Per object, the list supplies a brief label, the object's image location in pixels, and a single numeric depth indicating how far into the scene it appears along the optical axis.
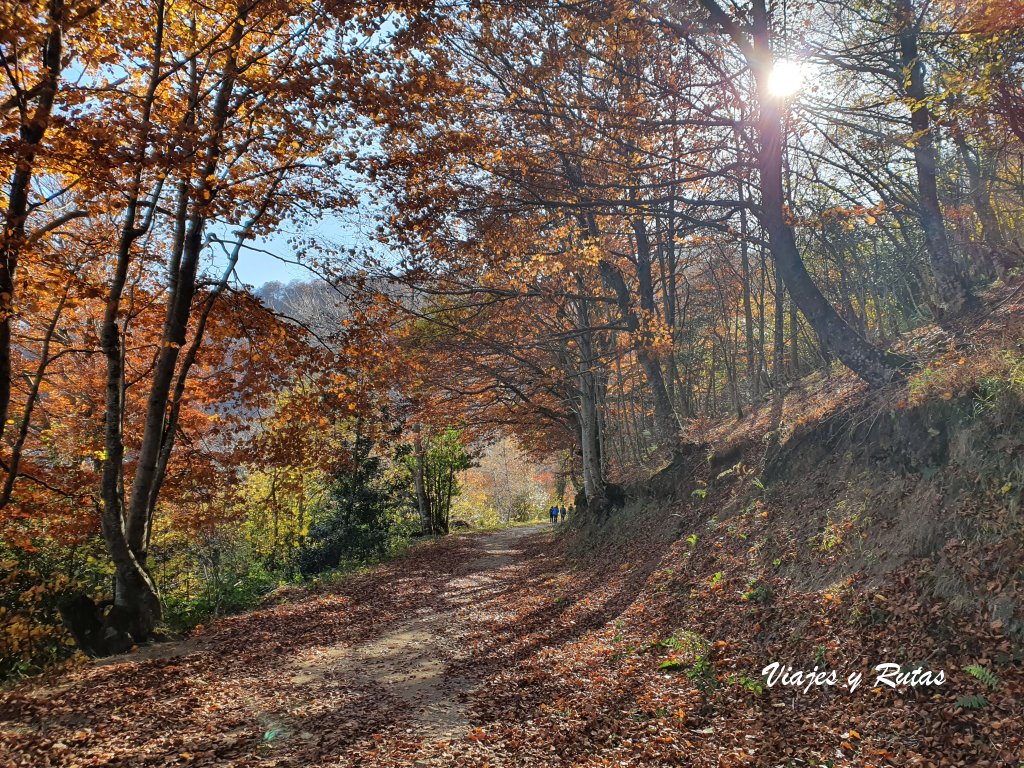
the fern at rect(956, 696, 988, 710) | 3.98
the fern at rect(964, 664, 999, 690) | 4.05
